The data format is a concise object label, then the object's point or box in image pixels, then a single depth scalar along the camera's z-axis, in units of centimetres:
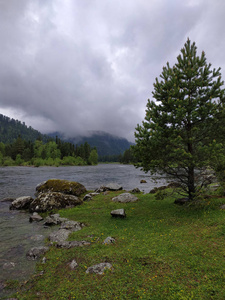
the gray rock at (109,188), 2952
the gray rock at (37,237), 1203
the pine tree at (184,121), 1339
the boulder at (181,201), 1695
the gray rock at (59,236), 1159
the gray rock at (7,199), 2342
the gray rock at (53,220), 1507
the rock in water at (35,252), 961
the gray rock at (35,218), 1622
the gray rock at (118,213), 1521
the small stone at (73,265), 815
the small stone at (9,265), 861
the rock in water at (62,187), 2570
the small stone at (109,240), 1032
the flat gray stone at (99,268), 755
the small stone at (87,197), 2380
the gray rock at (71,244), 1040
